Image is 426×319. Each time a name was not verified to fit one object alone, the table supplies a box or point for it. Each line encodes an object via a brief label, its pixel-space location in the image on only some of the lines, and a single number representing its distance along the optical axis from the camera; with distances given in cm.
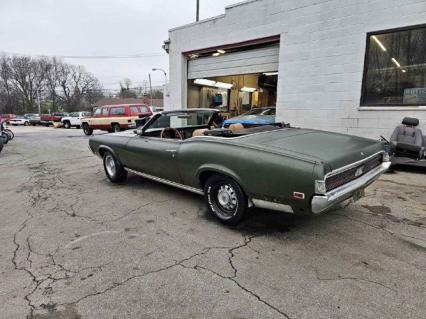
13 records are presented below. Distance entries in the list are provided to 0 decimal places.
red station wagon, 1555
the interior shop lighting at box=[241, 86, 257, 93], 1522
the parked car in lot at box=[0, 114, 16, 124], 3643
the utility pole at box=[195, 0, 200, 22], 1852
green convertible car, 277
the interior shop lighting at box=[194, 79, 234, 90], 1268
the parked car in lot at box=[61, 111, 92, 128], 2588
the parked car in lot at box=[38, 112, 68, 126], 3148
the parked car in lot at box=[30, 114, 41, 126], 3325
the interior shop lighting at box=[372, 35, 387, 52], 731
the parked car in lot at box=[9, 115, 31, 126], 3597
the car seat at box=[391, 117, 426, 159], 638
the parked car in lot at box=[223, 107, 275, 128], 988
